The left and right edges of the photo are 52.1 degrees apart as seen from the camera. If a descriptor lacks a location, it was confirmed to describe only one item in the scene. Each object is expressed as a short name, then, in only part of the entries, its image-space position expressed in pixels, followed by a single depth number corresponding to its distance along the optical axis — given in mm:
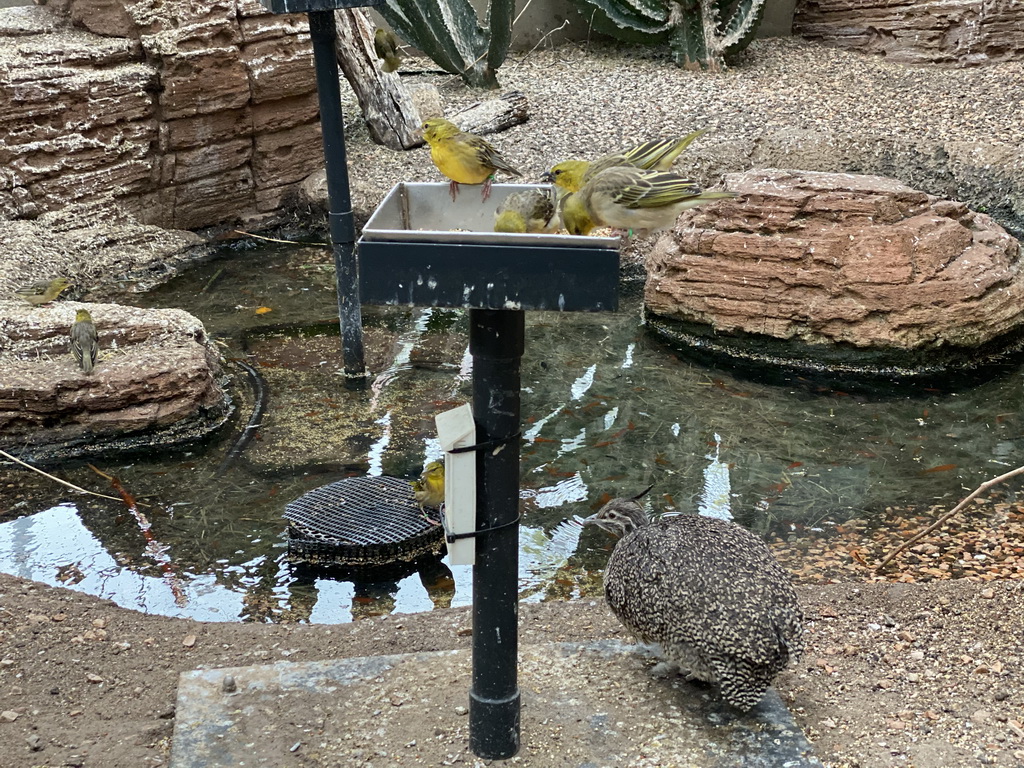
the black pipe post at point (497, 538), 2818
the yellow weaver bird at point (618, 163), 3686
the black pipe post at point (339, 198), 5789
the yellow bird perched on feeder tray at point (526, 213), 2834
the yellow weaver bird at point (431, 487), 4730
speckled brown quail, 3152
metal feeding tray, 2584
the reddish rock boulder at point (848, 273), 6895
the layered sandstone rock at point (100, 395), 5633
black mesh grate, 4629
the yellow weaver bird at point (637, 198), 3371
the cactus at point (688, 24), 11430
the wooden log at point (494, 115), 9891
